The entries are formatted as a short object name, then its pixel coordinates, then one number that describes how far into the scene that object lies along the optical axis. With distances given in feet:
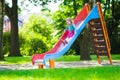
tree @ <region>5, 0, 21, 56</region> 96.63
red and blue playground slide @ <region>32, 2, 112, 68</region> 46.72
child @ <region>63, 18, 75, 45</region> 48.65
